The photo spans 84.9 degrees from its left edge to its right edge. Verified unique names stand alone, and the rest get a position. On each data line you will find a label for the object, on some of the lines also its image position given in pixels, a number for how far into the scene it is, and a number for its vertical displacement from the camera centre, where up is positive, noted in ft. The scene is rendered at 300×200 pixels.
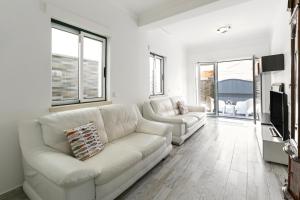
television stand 8.15 -2.43
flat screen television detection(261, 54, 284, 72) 10.68 +2.80
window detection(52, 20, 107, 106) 7.82 +1.91
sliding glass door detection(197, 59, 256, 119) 20.48 +1.79
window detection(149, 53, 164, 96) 15.34 +2.66
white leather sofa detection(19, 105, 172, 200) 4.47 -1.94
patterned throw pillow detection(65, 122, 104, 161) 5.81 -1.51
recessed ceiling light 14.40 +6.56
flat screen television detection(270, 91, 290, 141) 7.43 -0.54
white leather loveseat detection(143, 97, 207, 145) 11.40 -1.20
